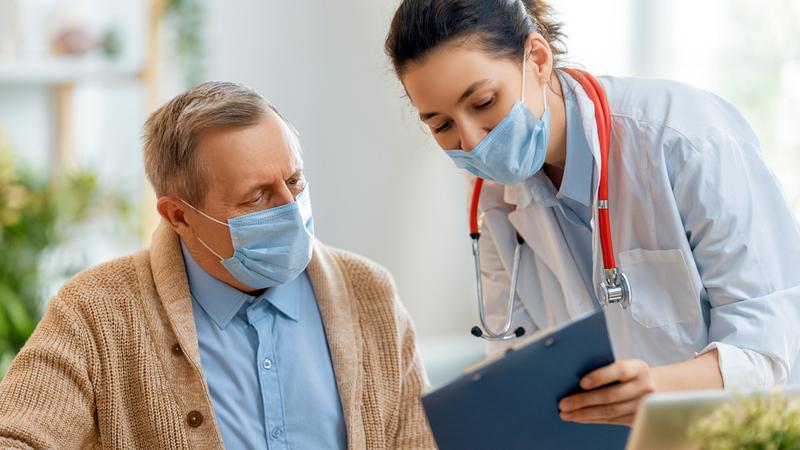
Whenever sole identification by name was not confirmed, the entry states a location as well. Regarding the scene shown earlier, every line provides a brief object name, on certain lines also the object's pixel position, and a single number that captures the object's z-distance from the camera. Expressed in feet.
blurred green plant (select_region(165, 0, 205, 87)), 13.97
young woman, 6.93
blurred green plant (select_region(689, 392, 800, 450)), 5.30
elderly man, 7.11
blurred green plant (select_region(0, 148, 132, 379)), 11.74
